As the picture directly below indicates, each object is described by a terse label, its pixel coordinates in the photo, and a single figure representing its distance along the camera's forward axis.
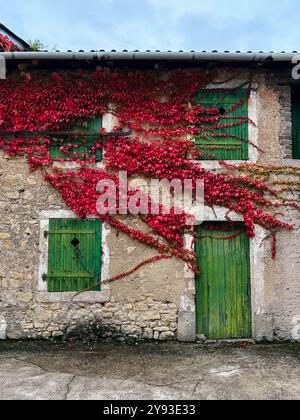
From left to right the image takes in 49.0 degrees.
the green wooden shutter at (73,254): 5.77
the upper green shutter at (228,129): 6.06
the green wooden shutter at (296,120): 6.33
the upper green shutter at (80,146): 6.05
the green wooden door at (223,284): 5.84
